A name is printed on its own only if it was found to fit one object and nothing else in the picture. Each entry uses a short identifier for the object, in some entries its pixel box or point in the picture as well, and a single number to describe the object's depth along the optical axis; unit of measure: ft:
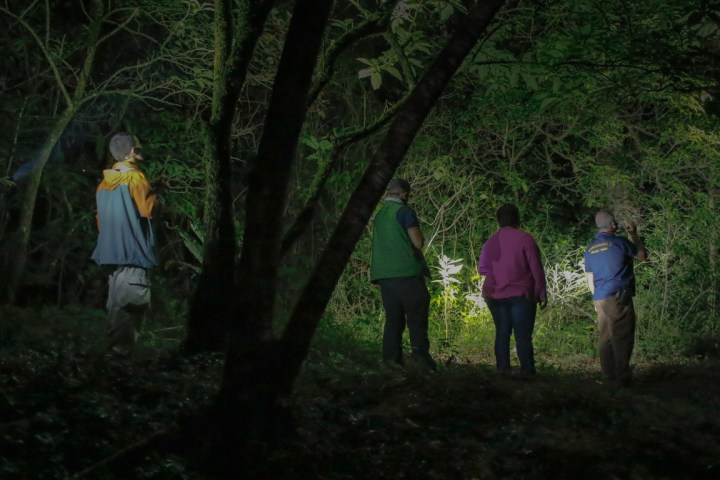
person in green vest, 32.42
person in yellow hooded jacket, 27.20
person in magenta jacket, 33.01
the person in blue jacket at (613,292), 35.04
